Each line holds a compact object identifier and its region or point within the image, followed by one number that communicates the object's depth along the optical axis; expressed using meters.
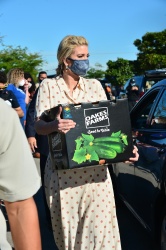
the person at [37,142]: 3.84
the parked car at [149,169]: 2.88
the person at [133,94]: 7.90
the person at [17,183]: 1.32
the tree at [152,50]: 36.87
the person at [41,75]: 7.47
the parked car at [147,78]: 8.55
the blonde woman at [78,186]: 2.50
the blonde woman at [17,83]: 5.64
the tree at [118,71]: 41.22
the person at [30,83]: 7.09
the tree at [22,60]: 32.12
